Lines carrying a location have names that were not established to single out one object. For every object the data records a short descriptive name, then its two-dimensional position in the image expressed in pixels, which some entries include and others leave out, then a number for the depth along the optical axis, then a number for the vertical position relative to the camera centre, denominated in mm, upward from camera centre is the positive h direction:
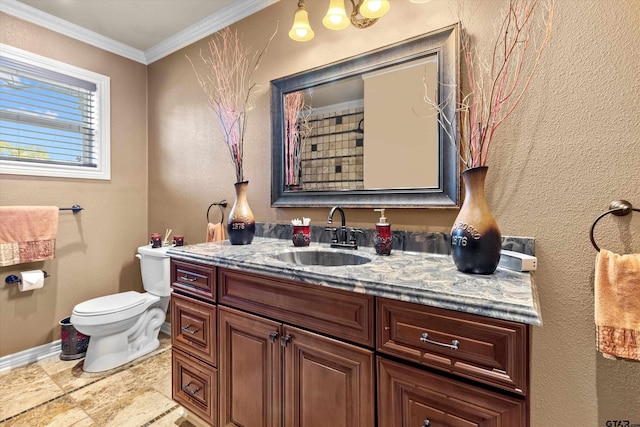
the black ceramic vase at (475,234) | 972 -74
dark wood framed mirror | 1361 +426
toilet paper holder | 2107 -473
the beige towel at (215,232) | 2118 -146
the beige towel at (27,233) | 2000 -147
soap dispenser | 1349 -124
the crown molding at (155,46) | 2066 +1409
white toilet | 1998 -749
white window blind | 2139 +727
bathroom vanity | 745 -410
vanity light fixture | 1257 +889
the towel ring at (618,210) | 1011 +3
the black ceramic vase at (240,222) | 1689 -59
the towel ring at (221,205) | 2227 +49
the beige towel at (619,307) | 896 -292
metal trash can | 2254 -972
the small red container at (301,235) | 1602 -126
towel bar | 2387 +30
